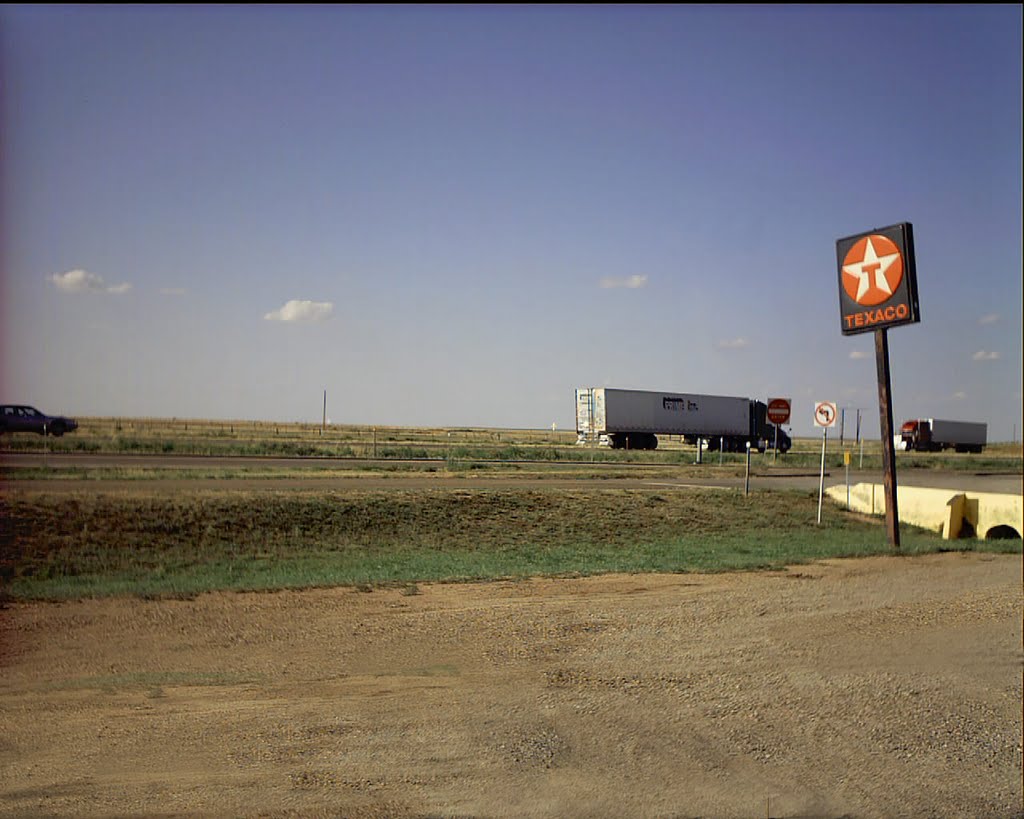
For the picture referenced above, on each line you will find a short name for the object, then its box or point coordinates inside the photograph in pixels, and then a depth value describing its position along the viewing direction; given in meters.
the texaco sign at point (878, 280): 18.50
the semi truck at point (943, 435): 82.88
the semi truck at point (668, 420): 56.19
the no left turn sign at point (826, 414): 22.75
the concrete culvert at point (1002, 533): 20.70
